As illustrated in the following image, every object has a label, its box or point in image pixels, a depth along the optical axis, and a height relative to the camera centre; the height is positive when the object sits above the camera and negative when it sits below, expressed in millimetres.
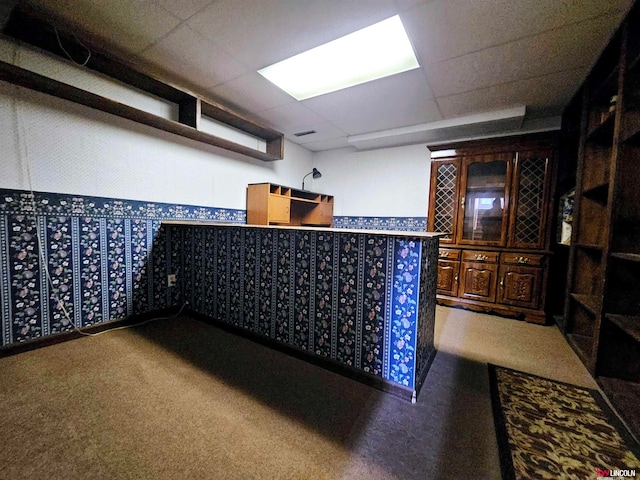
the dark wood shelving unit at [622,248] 1486 -80
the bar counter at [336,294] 1412 -465
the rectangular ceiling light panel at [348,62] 1816 +1369
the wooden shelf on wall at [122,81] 1566 +1154
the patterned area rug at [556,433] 1008 -925
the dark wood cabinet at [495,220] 2676 +128
